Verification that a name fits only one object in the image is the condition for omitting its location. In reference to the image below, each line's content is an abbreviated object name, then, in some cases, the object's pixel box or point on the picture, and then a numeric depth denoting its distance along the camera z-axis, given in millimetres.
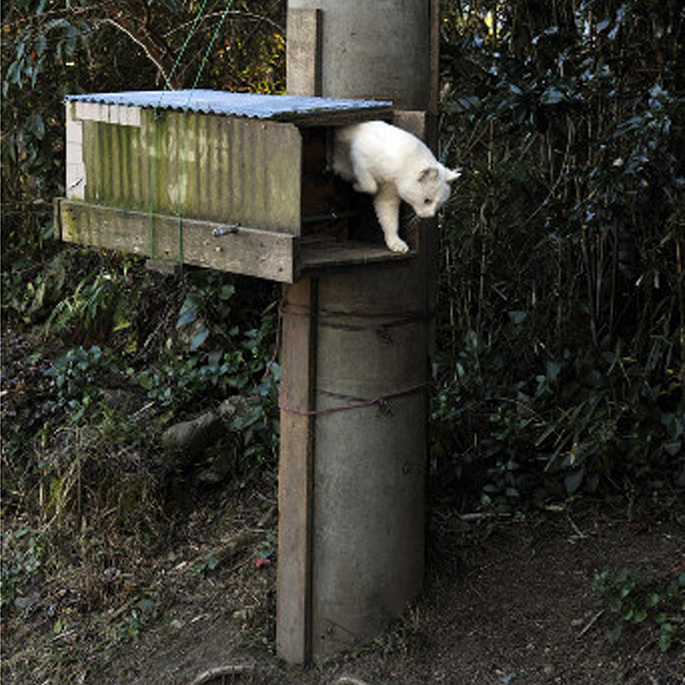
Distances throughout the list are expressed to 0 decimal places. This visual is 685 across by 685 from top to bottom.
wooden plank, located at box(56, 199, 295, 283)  3359
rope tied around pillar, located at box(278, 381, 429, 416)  3984
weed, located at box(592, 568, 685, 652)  3969
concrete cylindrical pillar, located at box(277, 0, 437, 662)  3863
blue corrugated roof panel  3336
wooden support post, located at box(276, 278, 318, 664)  3967
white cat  3477
